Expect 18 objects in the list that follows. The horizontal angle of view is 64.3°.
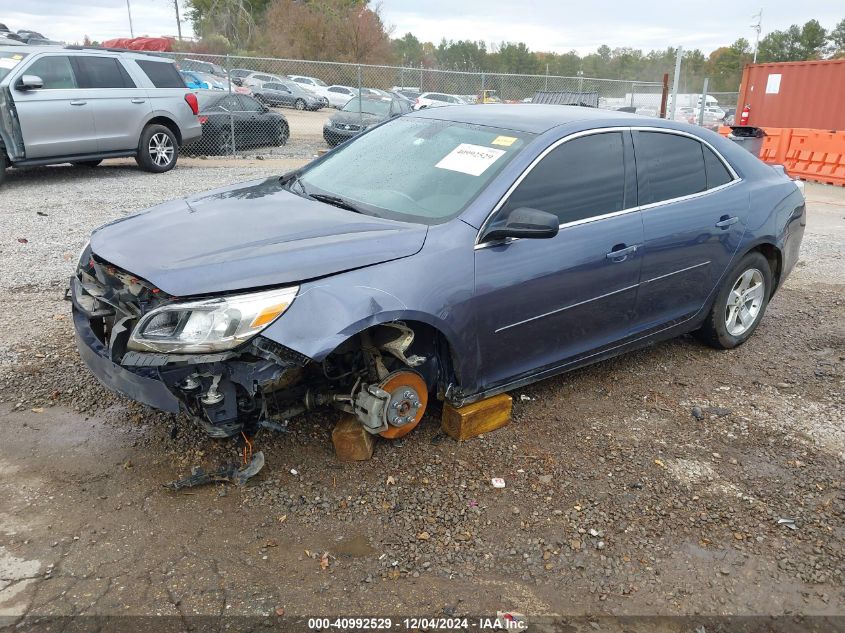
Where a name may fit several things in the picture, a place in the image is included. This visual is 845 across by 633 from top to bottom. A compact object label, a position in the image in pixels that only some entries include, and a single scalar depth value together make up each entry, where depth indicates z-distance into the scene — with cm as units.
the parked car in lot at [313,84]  3459
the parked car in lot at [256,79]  3005
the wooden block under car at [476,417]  352
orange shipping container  1546
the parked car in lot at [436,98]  2462
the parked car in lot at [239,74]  2694
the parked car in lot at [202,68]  2191
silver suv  947
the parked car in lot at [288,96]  2972
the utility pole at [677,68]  1516
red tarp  4326
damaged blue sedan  278
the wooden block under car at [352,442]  330
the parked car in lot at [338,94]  3323
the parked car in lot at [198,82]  2090
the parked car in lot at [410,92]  2420
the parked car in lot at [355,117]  1659
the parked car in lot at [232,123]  1445
